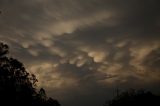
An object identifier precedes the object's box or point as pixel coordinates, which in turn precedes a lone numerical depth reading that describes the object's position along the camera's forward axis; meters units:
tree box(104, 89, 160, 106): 88.01
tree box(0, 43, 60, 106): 59.17
